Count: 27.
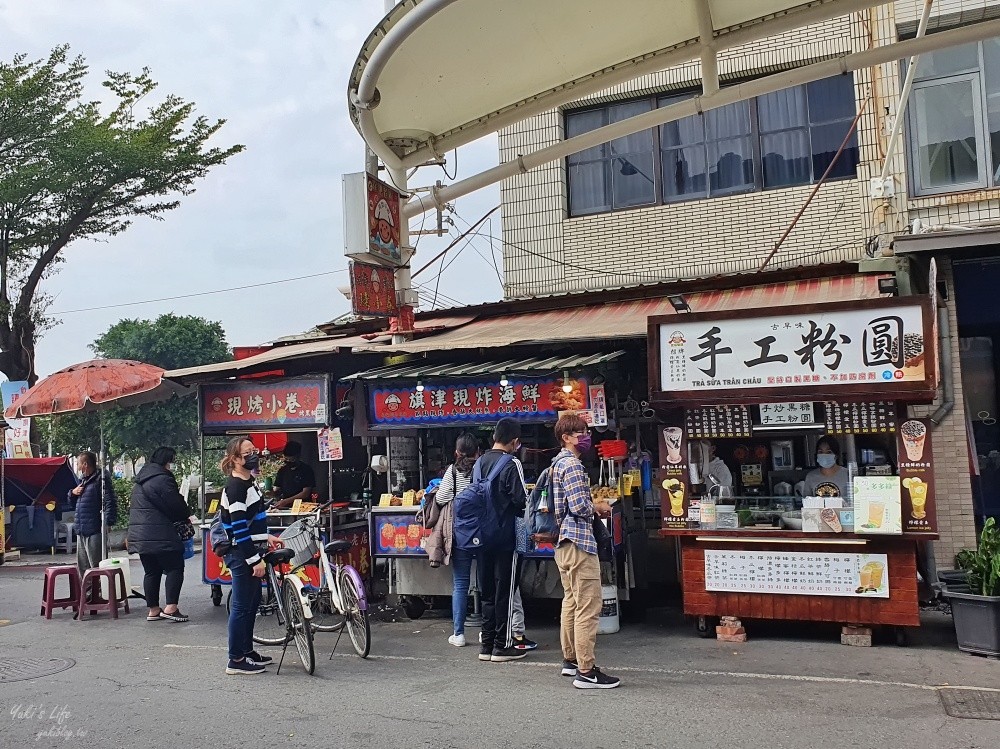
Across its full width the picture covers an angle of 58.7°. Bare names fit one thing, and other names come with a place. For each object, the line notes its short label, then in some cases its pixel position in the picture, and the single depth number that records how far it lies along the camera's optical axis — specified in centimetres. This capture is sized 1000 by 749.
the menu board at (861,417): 767
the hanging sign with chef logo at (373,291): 965
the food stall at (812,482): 732
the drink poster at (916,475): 734
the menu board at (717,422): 815
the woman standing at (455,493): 827
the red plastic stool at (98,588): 1037
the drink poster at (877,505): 735
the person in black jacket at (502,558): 767
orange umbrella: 1095
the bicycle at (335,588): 783
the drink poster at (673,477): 820
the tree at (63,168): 1978
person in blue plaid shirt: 653
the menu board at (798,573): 751
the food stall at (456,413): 885
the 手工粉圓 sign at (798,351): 721
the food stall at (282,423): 1021
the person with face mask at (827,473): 839
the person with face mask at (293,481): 1118
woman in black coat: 992
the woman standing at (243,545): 722
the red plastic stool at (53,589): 1060
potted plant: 701
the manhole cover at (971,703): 571
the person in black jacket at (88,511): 1130
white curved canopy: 840
